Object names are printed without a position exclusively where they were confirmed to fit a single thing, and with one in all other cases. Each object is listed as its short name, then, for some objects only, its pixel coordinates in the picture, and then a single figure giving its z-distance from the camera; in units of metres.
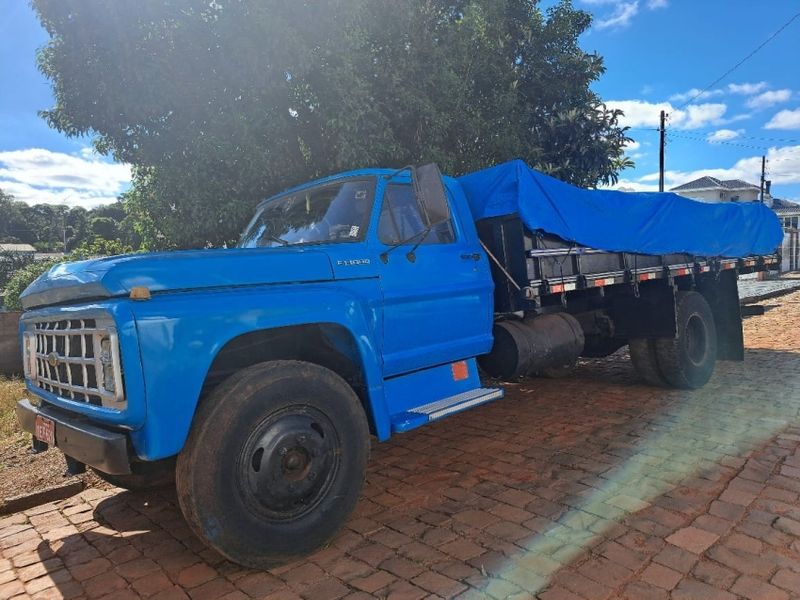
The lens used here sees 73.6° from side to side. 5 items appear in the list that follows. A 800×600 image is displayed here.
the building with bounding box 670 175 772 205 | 49.16
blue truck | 2.49
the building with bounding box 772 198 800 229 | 51.16
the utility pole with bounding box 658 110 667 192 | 25.45
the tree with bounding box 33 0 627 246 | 6.38
